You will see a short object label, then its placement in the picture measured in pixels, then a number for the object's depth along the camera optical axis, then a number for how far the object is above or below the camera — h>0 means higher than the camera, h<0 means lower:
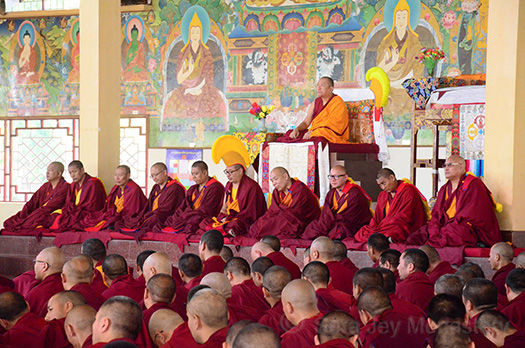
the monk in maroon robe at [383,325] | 3.50 -0.96
